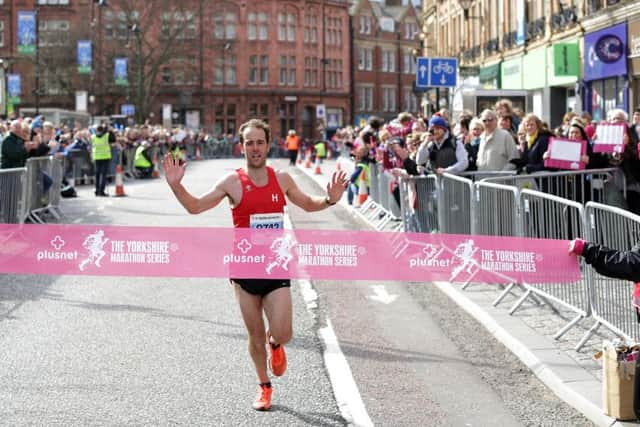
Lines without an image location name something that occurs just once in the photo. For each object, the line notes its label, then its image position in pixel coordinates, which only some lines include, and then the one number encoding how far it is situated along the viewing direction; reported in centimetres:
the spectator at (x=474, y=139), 1508
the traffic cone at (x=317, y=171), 4355
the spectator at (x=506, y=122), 1525
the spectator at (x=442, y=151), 1391
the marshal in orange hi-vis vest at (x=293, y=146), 5678
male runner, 686
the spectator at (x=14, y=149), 1828
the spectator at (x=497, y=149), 1394
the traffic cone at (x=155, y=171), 4125
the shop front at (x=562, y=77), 3188
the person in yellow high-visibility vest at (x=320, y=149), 5679
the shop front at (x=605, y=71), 2791
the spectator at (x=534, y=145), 1352
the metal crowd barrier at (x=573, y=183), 1227
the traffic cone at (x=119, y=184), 2857
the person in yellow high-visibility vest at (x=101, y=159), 2792
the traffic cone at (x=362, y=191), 2380
